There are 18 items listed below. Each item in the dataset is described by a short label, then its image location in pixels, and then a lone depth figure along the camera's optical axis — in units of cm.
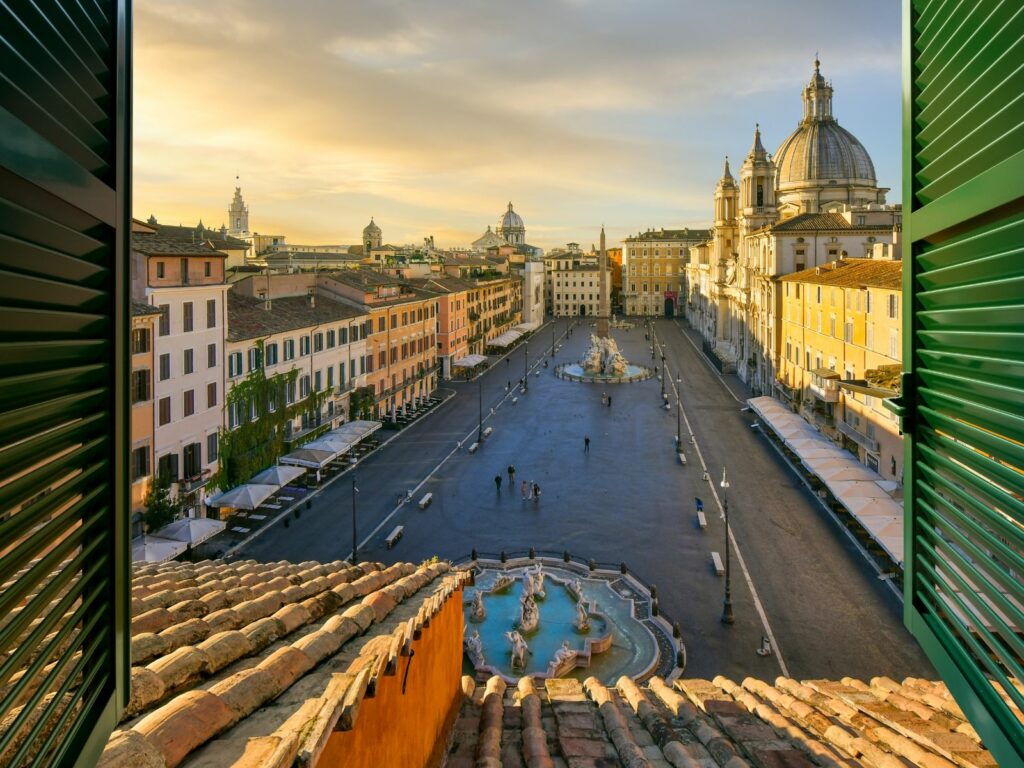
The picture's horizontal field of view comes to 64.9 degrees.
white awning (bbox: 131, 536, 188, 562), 2284
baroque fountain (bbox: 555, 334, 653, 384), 6475
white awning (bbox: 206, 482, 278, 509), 2859
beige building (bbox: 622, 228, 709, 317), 12612
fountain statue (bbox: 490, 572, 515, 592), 2230
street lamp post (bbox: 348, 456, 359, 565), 2500
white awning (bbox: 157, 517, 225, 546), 2431
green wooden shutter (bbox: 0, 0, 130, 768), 242
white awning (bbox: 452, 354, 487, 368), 6456
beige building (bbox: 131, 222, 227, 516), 2638
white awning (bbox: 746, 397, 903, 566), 2347
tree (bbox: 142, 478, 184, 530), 2500
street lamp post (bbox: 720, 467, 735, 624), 2080
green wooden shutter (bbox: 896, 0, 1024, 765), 288
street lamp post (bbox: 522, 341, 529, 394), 6042
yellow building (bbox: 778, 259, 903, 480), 3131
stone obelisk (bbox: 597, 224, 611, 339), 7750
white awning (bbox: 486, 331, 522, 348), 8050
